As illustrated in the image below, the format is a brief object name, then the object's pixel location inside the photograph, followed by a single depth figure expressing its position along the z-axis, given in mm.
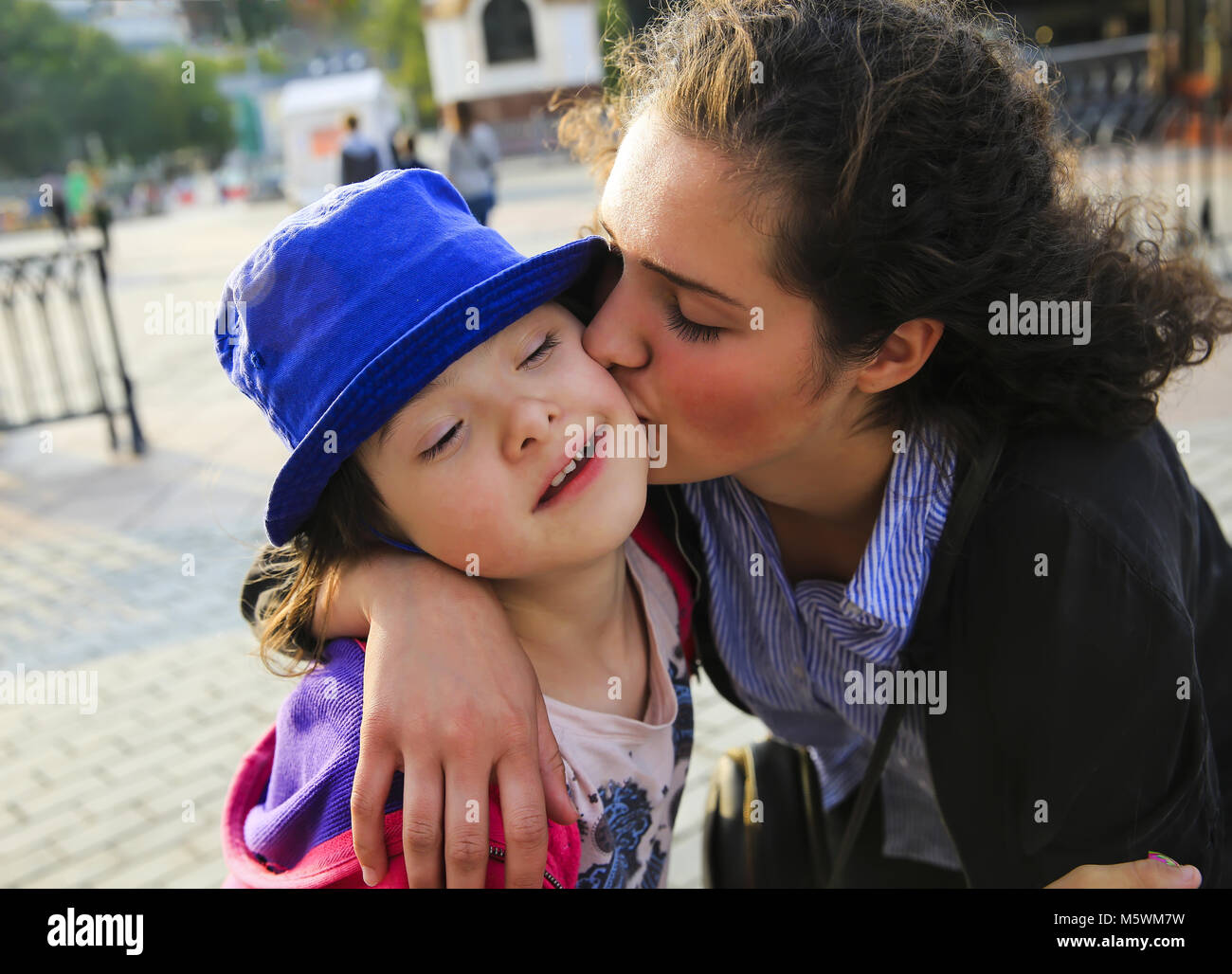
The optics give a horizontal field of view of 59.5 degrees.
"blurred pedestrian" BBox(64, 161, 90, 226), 24453
